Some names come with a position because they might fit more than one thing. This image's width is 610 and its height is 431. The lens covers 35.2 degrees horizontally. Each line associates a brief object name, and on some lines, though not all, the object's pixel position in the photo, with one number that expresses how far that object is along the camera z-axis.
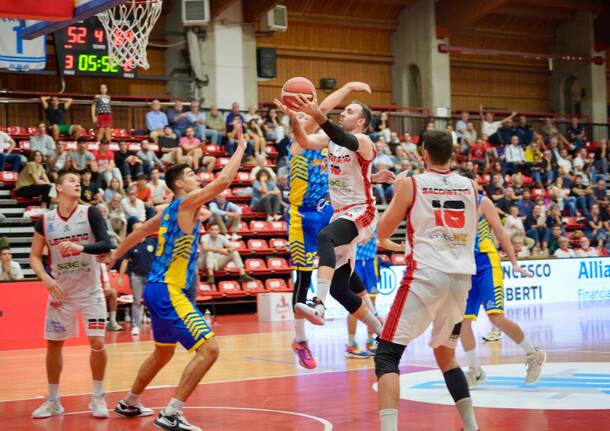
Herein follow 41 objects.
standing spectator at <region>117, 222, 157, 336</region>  15.45
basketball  7.36
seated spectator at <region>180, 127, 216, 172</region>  20.36
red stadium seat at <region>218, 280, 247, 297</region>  18.20
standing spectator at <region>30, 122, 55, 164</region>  18.97
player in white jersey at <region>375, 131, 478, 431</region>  5.73
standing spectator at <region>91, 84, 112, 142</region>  20.50
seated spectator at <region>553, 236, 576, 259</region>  21.92
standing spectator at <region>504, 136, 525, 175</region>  26.34
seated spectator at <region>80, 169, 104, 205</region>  17.47
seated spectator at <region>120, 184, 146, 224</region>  17.36
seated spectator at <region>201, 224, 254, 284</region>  17.97
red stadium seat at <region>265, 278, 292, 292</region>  18.70
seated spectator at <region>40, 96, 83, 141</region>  20.23
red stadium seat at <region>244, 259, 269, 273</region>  19.03
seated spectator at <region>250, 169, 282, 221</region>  20.25
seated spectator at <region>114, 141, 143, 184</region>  19.34
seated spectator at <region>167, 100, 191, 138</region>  21.38
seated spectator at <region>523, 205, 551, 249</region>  22.72
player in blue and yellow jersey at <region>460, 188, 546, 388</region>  8.02
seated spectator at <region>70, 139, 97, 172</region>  18.41
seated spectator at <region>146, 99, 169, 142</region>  21.23
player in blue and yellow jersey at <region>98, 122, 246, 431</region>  6.69
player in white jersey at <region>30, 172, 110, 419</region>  7.61
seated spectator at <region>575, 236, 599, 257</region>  22.77
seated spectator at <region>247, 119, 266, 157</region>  21.92
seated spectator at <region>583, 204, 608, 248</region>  23.92
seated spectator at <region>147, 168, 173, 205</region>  18.52
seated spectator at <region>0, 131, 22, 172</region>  18.70
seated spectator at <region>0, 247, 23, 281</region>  15.13
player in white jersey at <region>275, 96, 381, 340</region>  7.79
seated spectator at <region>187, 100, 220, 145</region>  21.52
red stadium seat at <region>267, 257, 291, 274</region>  19.25
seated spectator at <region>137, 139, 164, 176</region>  19.58
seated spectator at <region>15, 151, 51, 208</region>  18.17
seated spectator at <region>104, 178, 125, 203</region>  17.61
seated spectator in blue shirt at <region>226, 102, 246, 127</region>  22.12
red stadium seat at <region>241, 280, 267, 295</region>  18.47
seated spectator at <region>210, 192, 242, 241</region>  18.97
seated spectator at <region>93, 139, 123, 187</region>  18.30
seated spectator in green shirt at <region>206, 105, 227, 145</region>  22.33
